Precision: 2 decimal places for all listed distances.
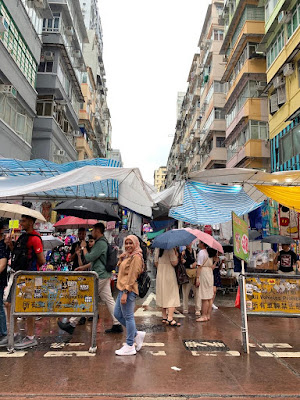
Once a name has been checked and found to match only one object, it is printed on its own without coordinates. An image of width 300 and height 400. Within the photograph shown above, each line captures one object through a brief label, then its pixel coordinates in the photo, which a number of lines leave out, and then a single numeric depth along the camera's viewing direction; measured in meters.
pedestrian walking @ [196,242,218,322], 7.38
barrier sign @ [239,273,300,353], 5.40
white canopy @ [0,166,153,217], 6.09
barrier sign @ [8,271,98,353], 5.01
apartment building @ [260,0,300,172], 15.29
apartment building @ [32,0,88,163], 20.75
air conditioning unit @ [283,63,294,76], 15.62
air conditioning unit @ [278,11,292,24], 16.08
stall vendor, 9.22
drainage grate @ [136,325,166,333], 6.52
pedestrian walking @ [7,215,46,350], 5.32
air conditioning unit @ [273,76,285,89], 16.73
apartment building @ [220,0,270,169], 20.14
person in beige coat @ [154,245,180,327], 6.98
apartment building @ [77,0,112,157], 32.59
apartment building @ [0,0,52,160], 14.28
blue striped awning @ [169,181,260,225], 8.31
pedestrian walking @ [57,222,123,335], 5.85
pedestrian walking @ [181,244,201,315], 8.30
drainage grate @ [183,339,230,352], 5.34
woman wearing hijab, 4.94
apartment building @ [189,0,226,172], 28.34
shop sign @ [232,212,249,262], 5.34
